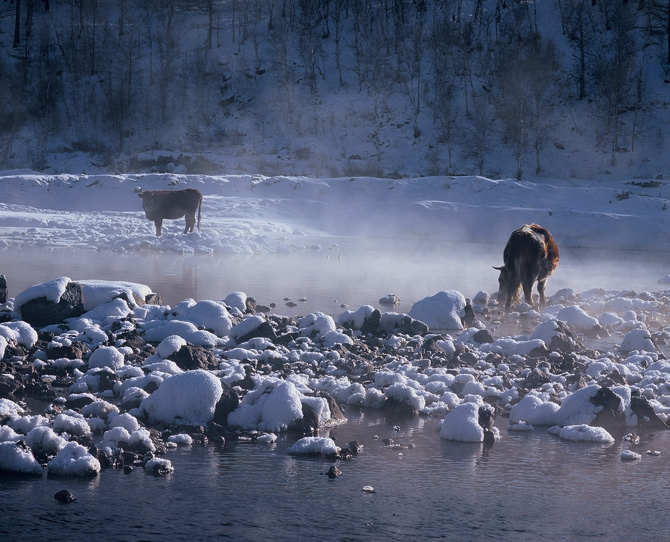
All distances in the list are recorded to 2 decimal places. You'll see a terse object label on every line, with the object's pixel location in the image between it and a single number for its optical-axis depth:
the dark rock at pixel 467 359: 14.83
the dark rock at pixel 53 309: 17.72
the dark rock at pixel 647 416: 11.69
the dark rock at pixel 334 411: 11.32
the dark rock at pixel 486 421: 10.80
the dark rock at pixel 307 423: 10.77
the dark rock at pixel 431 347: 15.45
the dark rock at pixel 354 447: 9.95
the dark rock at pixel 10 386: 11.63
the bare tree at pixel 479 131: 92.19
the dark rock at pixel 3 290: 20.55
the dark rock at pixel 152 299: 20.58
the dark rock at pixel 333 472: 9.02
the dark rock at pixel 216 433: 10.28
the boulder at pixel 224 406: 10.94
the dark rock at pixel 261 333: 16.37
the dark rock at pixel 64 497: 7.86
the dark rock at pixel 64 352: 14.11
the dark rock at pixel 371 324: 18.06
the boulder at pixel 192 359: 13.57
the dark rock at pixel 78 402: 11.20
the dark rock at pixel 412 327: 18.02
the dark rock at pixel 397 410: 11.93
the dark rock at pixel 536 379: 13.39
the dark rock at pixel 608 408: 11.52
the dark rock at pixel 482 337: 17.08
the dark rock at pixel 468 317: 20.55
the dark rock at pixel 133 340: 15.24
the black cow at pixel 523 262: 22.58
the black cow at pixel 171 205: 45.50
